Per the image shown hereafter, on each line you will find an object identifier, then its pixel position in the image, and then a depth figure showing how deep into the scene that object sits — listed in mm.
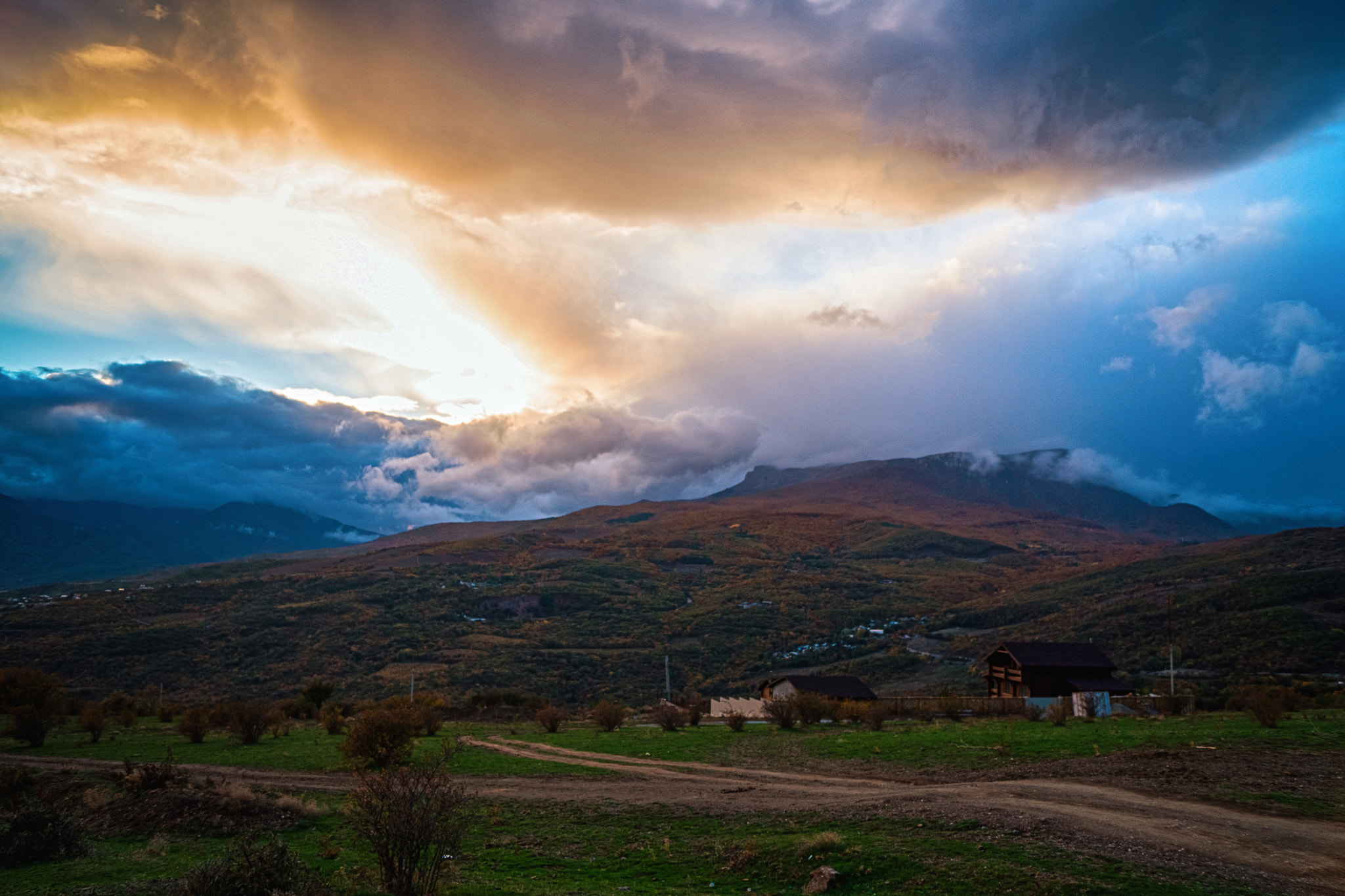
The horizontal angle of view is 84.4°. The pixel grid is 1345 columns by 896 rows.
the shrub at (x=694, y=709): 41156
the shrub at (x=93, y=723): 31391
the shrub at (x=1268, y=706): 23984
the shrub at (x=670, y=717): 38250
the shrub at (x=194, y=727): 31906
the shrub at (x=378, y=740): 23578
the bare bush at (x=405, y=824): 9586
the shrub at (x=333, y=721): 35406
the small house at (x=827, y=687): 47469
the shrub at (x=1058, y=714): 31641
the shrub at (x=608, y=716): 37844
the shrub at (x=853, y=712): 39469
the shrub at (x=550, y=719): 39125
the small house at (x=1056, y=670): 45594
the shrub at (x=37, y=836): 12281
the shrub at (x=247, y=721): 32125
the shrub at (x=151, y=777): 17359
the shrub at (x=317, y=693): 47375
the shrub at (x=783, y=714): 36844
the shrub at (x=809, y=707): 37344
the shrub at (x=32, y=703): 30359
